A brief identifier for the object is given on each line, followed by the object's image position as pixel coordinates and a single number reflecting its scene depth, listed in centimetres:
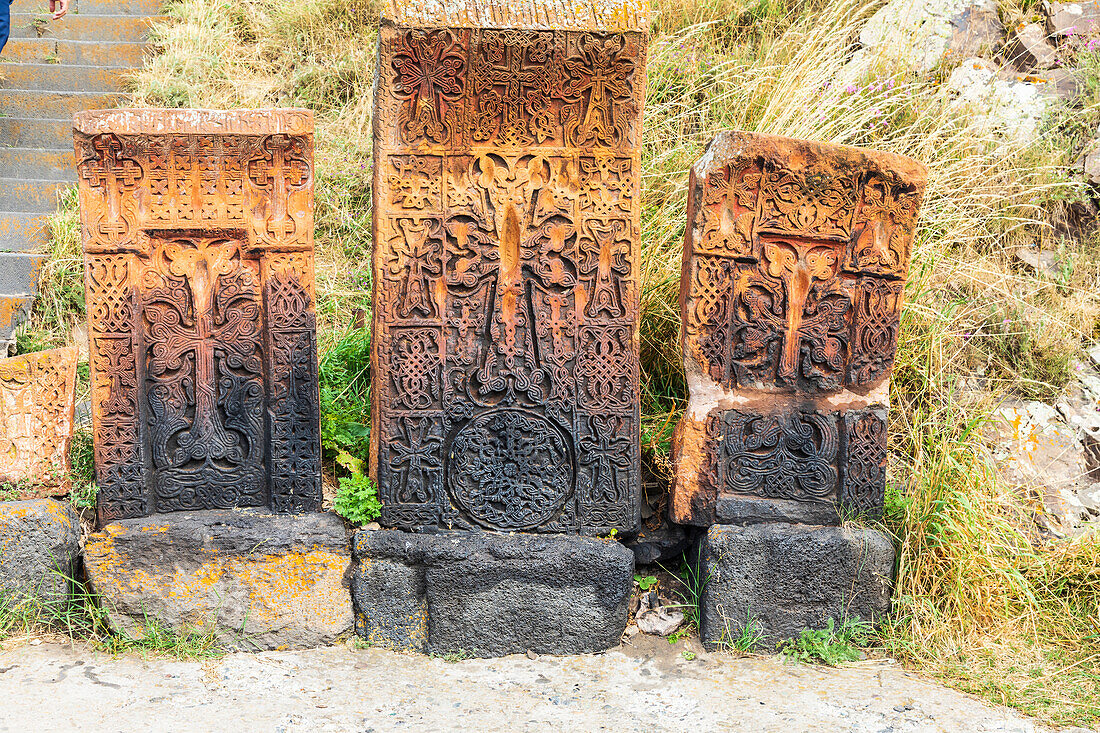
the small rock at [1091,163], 409
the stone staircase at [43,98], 422
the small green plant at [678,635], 296
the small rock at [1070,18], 459
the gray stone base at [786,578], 290
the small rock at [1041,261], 393
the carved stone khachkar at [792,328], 286
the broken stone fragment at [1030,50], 455
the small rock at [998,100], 428
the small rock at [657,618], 300
